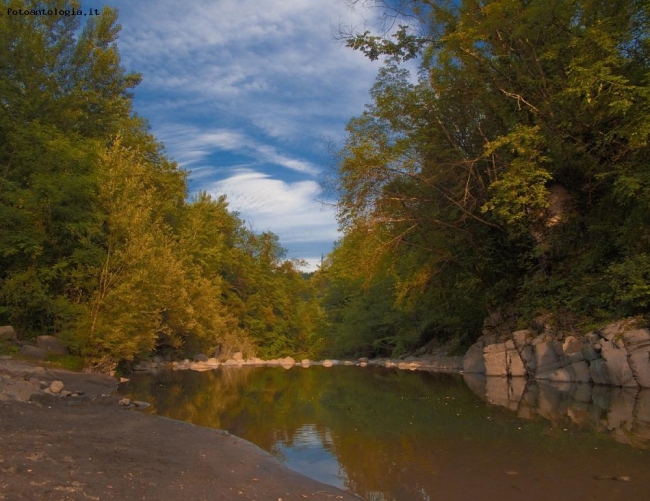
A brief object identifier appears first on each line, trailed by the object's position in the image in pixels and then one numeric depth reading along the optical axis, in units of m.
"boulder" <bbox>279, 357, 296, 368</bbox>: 38.47
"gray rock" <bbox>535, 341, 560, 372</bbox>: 18.05
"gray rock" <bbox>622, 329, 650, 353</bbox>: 14.16
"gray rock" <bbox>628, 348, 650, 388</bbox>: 14.06
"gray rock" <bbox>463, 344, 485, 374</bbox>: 23.06
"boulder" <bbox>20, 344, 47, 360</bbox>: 17.22
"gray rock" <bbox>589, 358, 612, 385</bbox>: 15.13
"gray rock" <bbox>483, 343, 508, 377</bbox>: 20.55
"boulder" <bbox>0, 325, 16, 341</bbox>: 16.91
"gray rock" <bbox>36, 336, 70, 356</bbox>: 18.28
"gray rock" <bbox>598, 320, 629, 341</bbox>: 15.06
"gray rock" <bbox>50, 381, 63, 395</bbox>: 12.61
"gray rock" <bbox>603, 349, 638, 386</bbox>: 14.51
